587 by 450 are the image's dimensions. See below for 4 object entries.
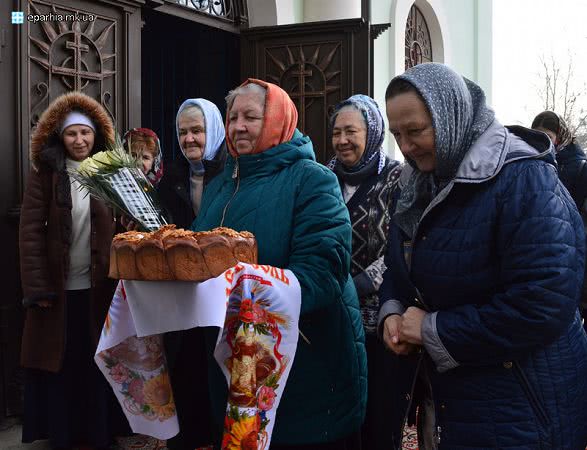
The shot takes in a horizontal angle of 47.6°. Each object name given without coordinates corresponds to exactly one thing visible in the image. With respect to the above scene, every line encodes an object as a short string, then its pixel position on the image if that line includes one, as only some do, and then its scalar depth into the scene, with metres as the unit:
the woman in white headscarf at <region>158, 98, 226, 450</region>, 3.29
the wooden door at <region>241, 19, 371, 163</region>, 5.76
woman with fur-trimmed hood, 3.49
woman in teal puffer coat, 1.95
